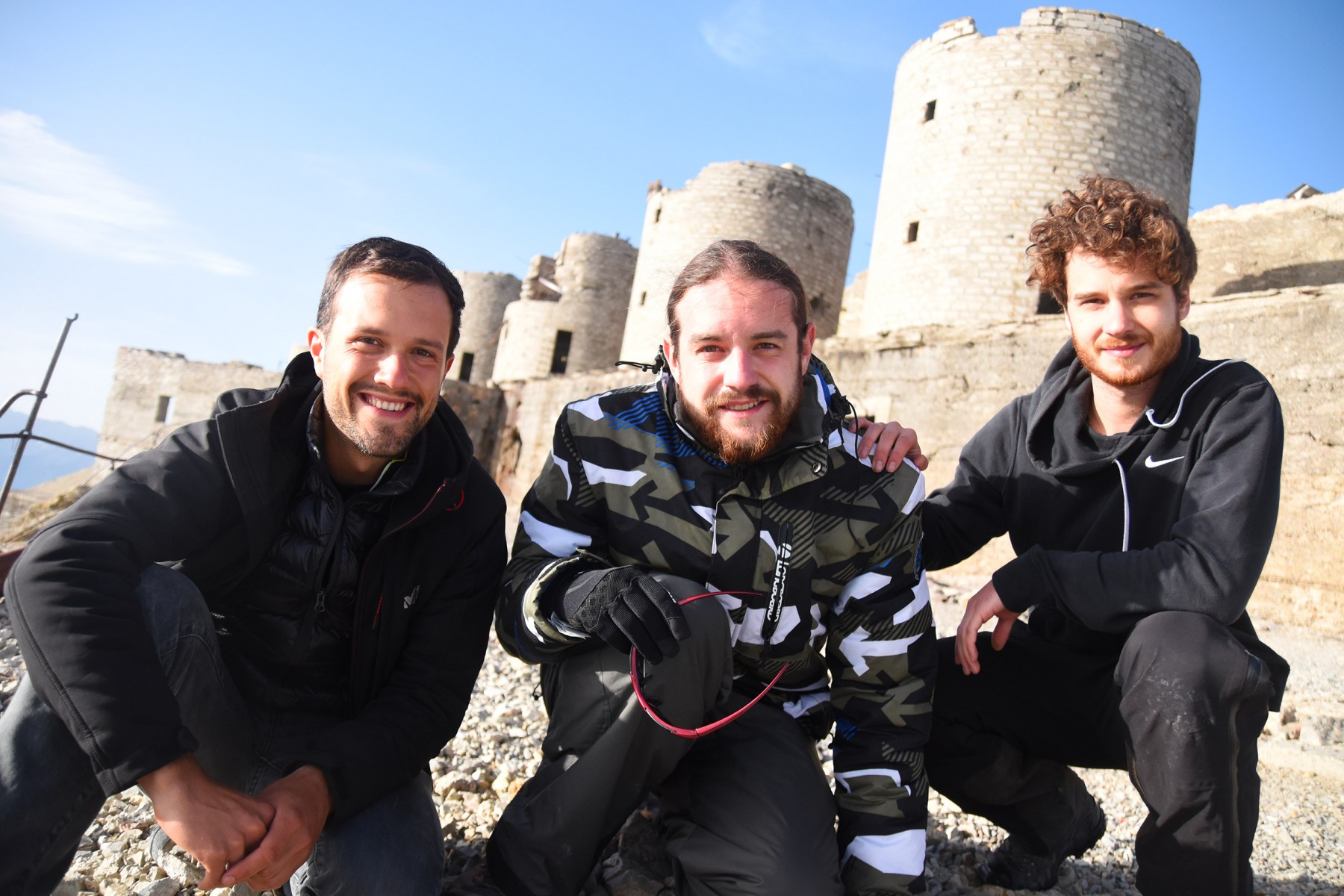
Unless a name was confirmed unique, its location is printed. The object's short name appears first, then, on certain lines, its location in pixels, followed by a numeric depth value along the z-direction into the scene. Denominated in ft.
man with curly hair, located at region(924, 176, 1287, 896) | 6.45
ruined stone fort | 22.04
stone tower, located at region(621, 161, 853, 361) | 53.72
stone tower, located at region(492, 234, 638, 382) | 70.23
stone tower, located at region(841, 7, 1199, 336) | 35.50
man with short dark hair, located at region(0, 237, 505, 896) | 5.61
